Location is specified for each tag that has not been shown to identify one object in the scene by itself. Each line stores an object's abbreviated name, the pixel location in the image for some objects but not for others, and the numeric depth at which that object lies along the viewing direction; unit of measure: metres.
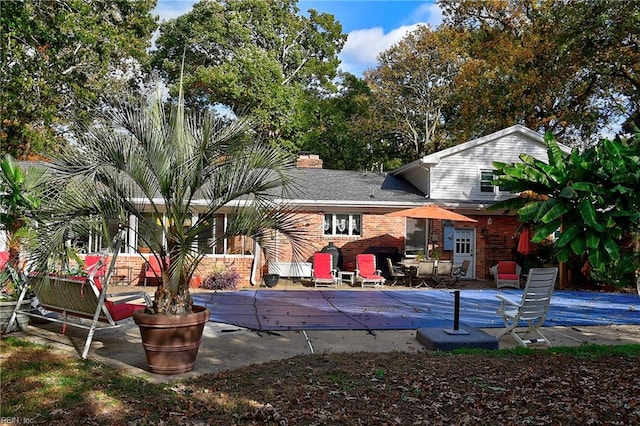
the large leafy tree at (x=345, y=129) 31.84
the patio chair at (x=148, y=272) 14.16
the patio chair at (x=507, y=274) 15.91
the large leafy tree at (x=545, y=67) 18.73
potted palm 5.71
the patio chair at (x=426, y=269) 15.09
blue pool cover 9.20
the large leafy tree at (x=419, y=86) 29.77
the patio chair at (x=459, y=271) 15.75
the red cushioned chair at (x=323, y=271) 15.15
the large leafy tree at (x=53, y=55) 15.44
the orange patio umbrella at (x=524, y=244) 15.71
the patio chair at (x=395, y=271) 15.76
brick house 16.69
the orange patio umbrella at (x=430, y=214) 15.02
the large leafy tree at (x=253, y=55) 25.73
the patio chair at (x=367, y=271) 15.27
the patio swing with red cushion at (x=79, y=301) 6.55
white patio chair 7.64
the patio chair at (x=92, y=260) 12.33
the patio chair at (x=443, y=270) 15.20
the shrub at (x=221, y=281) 13.97
